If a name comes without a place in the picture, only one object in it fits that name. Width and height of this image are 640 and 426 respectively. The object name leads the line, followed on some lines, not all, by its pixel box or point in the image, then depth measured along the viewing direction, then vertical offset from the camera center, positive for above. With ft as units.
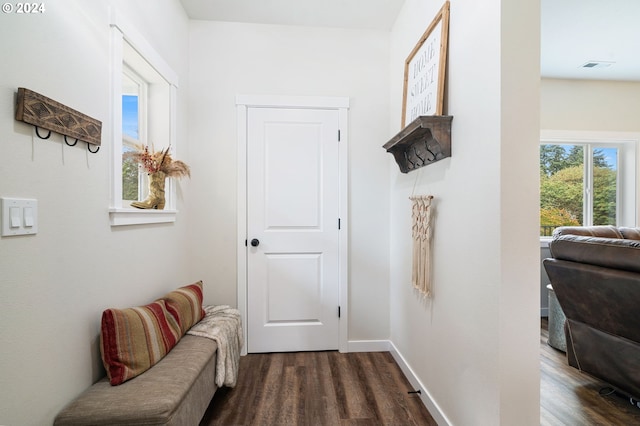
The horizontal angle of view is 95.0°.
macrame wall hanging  5.74 -0.65
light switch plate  2.95 -0.07
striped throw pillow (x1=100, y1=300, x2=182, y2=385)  4.17 -2.00
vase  5.98 +0.38
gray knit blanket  5.73 -2.67
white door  8.22 -0.53
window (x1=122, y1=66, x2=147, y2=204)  6.00 +1.80
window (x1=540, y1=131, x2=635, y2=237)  12.06 +1.22
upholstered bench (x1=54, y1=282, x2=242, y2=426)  3.66 -2.44
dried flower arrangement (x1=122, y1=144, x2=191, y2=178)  5.89 +1.00
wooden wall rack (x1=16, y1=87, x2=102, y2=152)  3.13 +1.12
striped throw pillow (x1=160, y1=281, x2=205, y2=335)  5.62 -1.93
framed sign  5.26 +2.83
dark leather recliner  5.11 -1.75
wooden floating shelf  5.05 +1.38
